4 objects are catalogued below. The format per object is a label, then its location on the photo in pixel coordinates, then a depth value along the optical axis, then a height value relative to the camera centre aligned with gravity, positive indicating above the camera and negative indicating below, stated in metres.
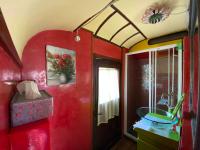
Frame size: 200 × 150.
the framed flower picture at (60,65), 1.35 +0.12
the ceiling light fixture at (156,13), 1.28 +0.74
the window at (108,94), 2.06 -0.37
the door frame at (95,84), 1.92 -0.16
